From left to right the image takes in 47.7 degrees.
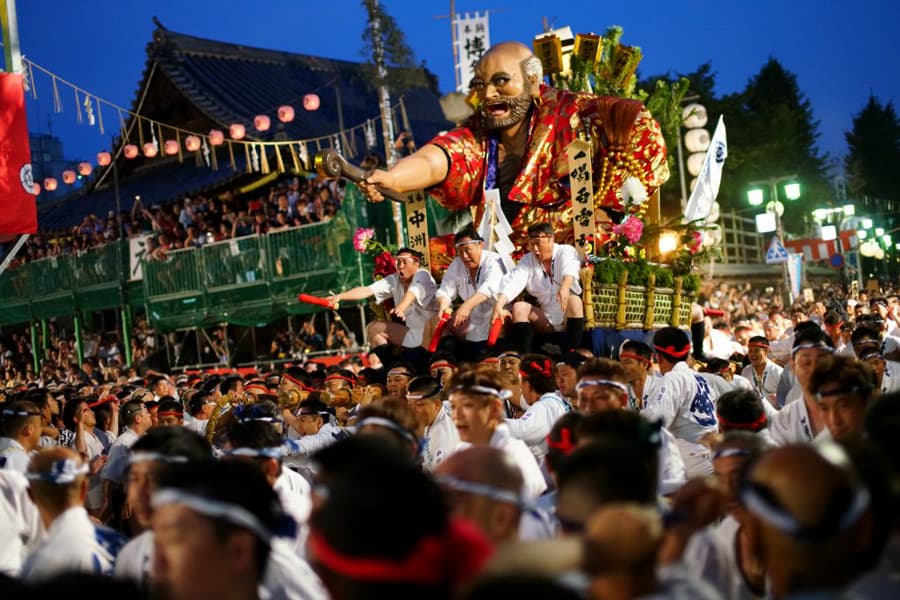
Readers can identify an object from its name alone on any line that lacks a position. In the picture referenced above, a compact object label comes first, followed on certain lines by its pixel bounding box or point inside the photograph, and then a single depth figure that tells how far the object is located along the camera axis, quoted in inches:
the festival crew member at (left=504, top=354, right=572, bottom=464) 229.3
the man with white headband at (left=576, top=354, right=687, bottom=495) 186.1
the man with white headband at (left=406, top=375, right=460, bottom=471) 238.8
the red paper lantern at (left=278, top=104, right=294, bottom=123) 880.3
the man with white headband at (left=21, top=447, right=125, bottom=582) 140.9
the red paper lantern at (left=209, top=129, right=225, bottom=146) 765.3
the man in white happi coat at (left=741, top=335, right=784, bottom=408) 373.7
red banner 341.1
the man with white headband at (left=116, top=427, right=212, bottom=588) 155.7
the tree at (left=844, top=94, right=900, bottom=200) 2551.7
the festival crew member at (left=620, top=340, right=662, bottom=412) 263.0
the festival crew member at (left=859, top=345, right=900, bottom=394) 258.0
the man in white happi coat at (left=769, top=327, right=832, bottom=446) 203.0
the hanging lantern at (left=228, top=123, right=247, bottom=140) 876.6
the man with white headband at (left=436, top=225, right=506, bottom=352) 358.0
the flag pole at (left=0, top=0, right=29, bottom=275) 359.9
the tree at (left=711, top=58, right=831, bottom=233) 1501.0
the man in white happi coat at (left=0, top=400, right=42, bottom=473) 224.1
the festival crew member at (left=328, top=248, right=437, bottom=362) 377.4
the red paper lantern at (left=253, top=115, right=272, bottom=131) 890.1
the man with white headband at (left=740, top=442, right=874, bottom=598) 88.9
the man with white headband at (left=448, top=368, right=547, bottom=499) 181.9
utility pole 753.6
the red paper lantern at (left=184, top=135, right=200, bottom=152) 811.4
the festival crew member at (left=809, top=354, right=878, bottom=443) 168.6
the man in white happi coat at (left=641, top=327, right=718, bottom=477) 233.0
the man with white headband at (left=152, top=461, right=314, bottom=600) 102.7
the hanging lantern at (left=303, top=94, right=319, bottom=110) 951.0
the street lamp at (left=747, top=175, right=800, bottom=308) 967.5
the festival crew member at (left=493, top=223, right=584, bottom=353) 346.9
